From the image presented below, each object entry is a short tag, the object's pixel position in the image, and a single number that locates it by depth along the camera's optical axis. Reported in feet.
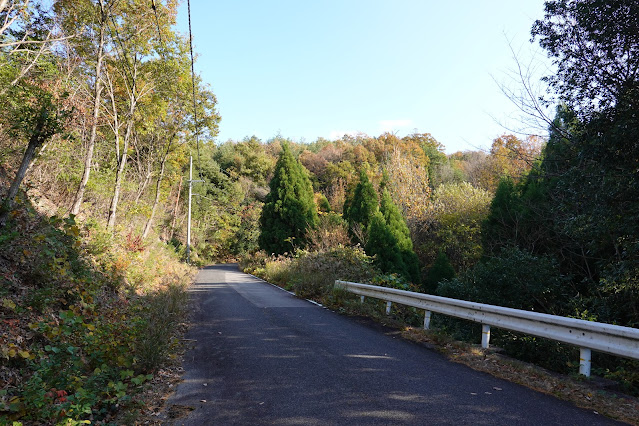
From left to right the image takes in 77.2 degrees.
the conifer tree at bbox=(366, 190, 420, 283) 61.93
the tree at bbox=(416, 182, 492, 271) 83.05
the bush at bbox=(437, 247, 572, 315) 33.55
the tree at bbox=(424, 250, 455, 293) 59.65
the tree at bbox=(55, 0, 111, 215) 41.70
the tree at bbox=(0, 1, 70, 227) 23.07
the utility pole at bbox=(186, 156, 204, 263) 105.71
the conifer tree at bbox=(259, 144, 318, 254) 89.61
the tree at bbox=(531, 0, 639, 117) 25.46
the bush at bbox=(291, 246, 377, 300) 44.10
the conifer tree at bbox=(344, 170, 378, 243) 80.23
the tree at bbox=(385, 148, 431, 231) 92.56
